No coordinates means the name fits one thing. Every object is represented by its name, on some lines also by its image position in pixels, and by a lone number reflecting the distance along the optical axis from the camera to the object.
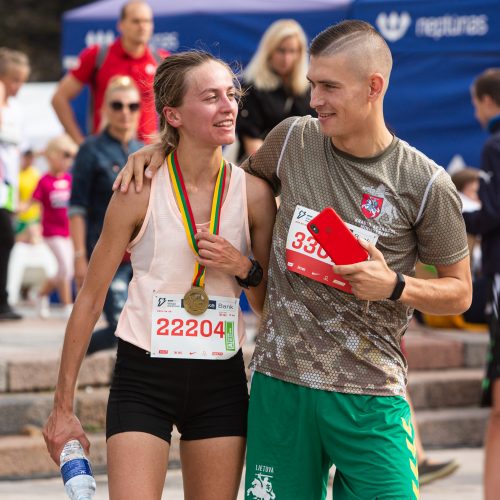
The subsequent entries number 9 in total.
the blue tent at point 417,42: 19.64
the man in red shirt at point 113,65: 14.03
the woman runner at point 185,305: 7.17
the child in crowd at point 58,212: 20.86
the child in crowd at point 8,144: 16.44
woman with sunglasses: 12.37
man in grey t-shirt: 7.03
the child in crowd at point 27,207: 25.53
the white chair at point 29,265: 24.19
